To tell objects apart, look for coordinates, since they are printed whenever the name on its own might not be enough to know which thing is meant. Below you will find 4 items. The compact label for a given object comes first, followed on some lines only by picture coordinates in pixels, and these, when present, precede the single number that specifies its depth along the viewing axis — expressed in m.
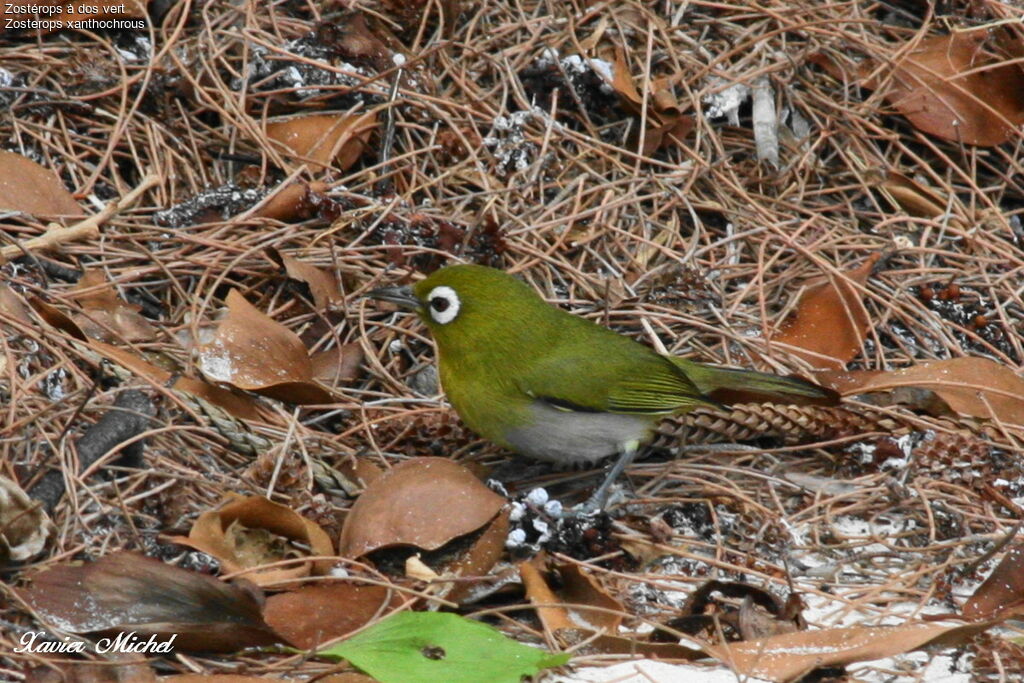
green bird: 8.34
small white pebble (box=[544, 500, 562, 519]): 7.34
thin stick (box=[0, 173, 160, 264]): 8.77
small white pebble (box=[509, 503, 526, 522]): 7.27
